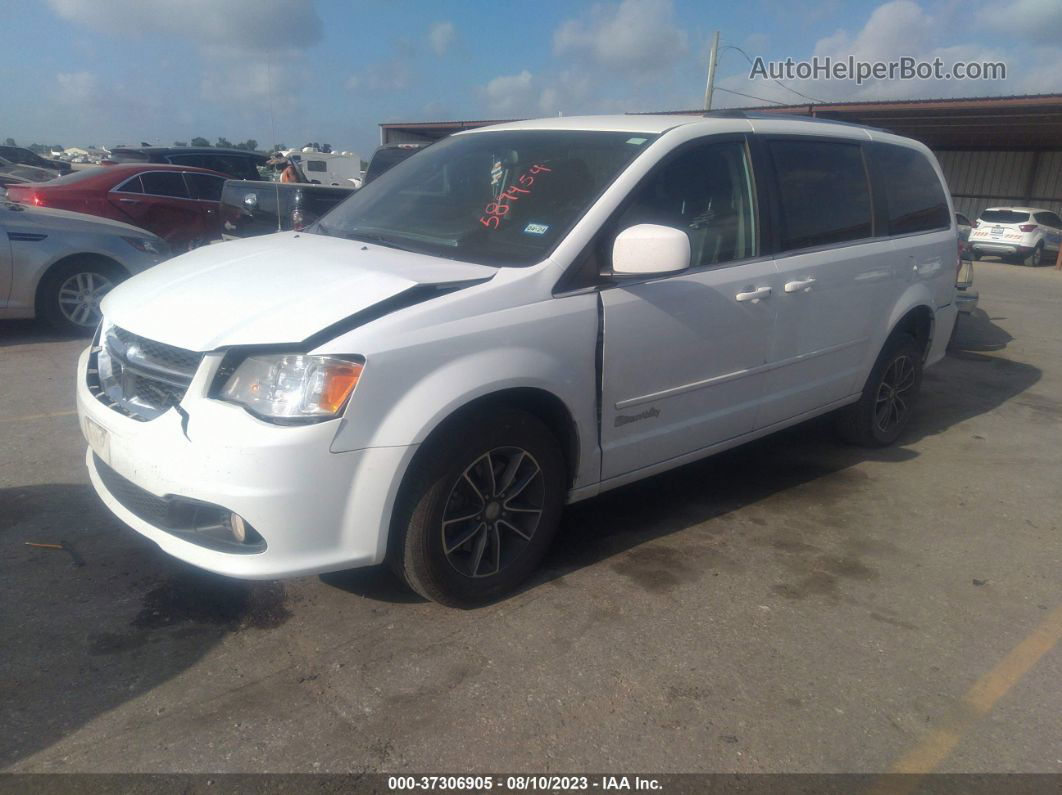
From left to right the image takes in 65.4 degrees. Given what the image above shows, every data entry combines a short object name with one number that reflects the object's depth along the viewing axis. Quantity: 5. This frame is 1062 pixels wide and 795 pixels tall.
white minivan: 2.68
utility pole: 25.70
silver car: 6.91
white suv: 22.36
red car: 9.41
